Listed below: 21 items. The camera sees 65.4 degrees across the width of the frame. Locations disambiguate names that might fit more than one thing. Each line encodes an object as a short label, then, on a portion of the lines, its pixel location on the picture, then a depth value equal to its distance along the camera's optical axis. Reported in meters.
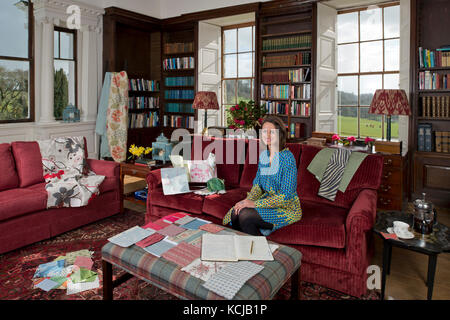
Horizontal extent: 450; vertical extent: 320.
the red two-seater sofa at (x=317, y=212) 2.44
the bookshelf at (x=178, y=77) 7.01
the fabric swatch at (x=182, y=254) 1.95
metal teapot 2.29
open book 1.96
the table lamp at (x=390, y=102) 3.96
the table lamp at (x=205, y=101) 5.07
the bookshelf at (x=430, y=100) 4.52
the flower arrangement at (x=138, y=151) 4.38
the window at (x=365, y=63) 5.21
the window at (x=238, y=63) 6.72
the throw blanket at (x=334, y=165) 3.07
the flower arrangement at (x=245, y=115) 4.96
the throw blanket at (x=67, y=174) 3.47
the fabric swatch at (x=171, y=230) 2.32
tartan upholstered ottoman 1.72
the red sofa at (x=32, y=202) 3.11
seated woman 2.65
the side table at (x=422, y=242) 2.12
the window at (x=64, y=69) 5.92
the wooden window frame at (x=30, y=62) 5.46
